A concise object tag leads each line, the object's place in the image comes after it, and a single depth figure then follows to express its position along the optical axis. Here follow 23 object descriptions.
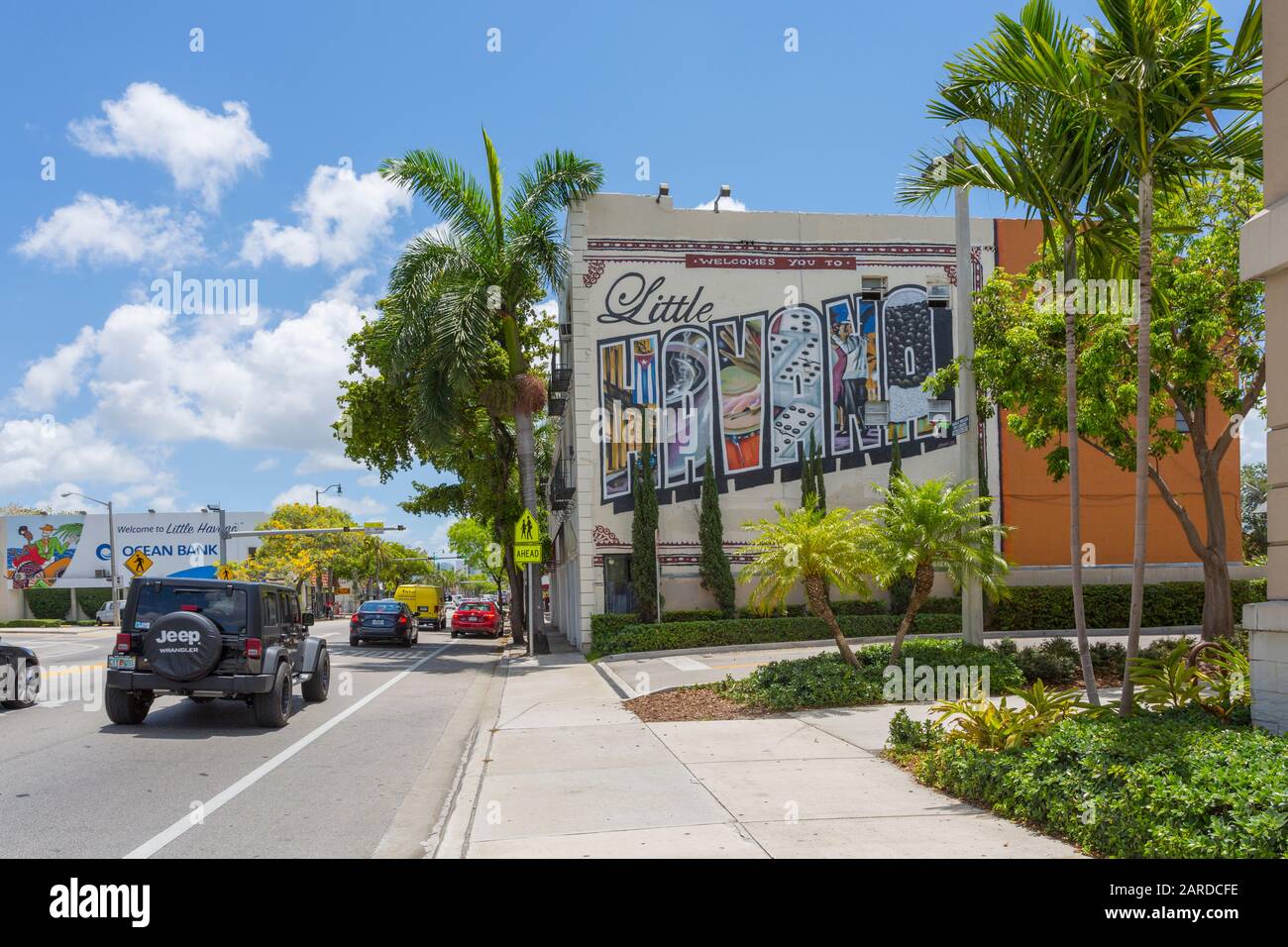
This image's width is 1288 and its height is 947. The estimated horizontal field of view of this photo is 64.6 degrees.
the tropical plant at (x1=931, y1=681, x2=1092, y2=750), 8.34
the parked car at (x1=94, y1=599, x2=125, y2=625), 59.86
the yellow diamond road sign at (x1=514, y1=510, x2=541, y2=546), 25.25
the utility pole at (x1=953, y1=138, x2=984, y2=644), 15.49
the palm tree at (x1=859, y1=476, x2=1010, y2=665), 13.91
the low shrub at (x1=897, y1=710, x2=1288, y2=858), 5.38
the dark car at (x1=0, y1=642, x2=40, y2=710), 14.94
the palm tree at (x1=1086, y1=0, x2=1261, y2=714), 7.84
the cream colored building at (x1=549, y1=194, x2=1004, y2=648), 26.92
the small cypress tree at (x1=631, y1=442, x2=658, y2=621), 26.05
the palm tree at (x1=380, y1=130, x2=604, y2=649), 25.92
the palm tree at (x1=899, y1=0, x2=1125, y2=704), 8.54
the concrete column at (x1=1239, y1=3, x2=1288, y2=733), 7.19
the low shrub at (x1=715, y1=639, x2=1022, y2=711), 13.56
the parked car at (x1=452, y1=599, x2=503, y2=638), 44.47
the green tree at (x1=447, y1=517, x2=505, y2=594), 73.25
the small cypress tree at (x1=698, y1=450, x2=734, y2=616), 26.39
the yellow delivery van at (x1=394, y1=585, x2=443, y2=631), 55.33
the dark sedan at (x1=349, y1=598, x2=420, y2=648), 34.22
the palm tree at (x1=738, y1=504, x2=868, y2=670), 13.97
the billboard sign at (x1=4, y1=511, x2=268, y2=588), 70.19
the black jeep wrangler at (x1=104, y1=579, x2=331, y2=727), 12.02
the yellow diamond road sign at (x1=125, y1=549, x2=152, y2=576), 35.59
